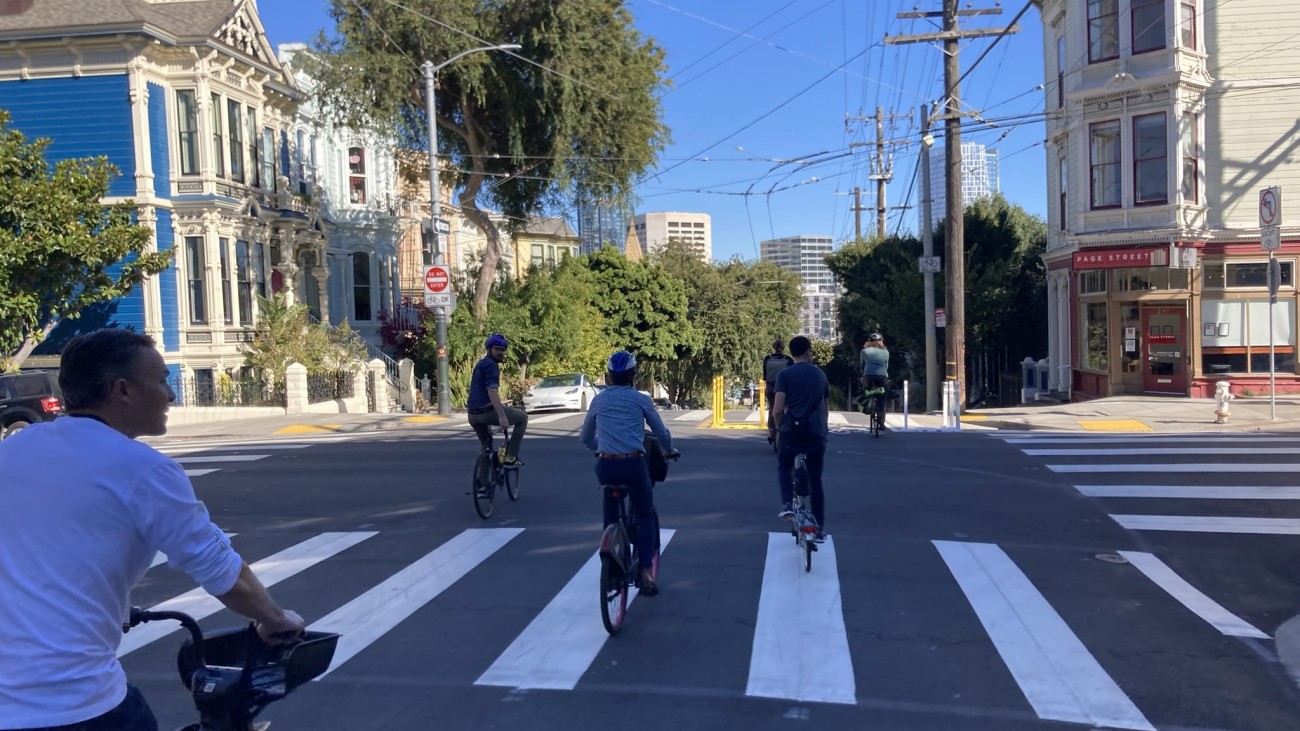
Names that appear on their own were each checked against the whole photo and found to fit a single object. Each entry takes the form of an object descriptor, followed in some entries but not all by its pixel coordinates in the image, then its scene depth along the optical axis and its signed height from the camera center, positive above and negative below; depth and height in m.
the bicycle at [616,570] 6.64 -1.56
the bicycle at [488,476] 10.78 -1.50
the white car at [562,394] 26.14 -1.52
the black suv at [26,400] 17.91 -0.88
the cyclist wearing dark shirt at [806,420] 8.64 -0.78
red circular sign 24.05 +1.33
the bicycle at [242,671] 3.13 -1.00
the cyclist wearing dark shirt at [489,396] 10.97 -0.64
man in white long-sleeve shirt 2.70 -0.54
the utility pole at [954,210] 23.16 +2.50
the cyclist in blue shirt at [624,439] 7.25 -0.75
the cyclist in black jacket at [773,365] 14.34 -0.53
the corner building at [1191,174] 22.97 +3.15
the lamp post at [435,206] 24.23 +3.08
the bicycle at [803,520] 8.25 -1.56
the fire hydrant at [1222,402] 18.66 -1.61
